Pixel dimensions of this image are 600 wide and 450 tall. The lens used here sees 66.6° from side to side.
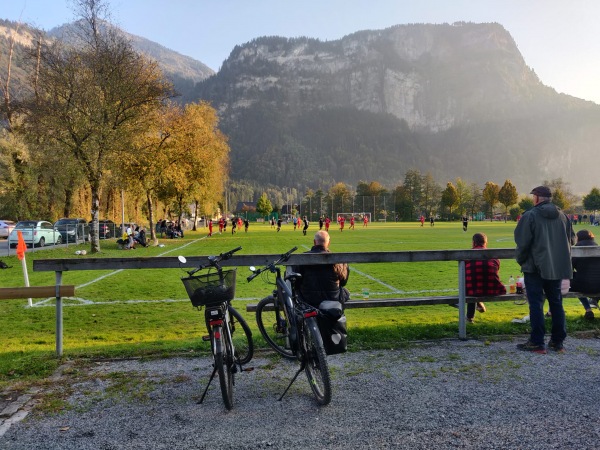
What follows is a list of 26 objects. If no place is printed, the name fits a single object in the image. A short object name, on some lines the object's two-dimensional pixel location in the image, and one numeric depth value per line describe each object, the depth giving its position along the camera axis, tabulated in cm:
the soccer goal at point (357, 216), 11586
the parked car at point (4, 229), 3588
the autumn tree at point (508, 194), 10494
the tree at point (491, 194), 11125
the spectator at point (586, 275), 664
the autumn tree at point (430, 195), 12250
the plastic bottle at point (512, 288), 936
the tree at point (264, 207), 14000
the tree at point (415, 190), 12197
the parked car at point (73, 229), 3005
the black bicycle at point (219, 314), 393
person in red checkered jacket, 668
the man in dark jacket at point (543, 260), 526
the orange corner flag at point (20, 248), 1042
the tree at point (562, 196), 9881
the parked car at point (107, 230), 3690
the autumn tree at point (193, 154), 3178
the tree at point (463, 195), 11834
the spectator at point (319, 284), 470
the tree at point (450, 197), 11006
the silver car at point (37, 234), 2612
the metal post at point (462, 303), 600
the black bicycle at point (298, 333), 385
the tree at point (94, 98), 2448
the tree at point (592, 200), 10019
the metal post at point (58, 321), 536
